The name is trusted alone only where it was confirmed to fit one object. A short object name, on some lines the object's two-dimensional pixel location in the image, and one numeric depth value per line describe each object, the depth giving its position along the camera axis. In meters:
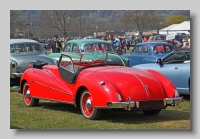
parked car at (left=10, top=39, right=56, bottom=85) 13.68
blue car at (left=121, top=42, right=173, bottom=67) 16.21
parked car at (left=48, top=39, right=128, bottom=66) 14.98
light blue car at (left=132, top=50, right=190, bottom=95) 10.38
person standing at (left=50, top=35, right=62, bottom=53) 22.44
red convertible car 7.64
